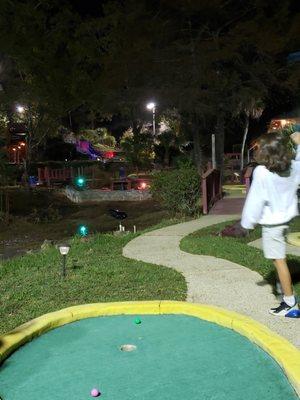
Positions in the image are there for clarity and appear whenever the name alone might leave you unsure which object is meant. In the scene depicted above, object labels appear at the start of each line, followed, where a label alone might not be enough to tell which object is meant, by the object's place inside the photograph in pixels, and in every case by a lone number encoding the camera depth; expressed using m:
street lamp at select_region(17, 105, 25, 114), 28.85
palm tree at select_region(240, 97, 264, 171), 23.86
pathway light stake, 6.22
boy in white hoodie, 4.55
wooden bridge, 13.25
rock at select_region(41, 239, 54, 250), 10.07
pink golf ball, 3.41
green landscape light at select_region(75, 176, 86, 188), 26.62
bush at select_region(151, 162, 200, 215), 12.55
